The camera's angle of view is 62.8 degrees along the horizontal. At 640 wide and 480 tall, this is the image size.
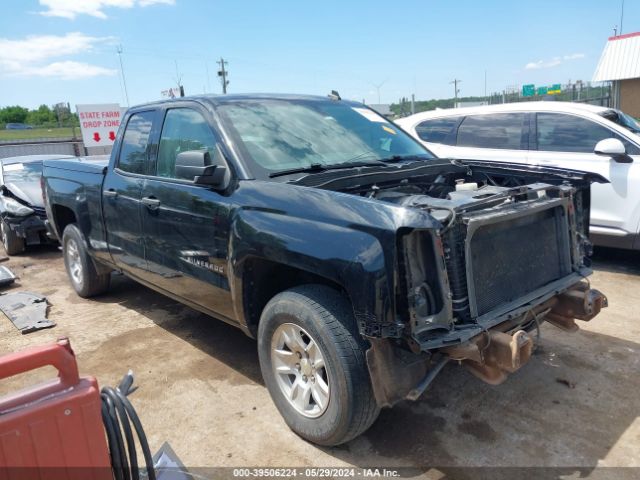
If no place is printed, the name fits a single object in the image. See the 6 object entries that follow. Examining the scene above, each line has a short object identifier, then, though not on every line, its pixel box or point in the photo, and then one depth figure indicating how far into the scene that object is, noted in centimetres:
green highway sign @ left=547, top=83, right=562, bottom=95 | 4762
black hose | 196
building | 2334
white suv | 570
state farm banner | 1625
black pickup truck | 248
